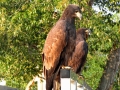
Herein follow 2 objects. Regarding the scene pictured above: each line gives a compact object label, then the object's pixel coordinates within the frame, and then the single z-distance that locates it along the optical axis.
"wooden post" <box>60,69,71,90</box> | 9.27
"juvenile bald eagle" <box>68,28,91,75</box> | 19.25
